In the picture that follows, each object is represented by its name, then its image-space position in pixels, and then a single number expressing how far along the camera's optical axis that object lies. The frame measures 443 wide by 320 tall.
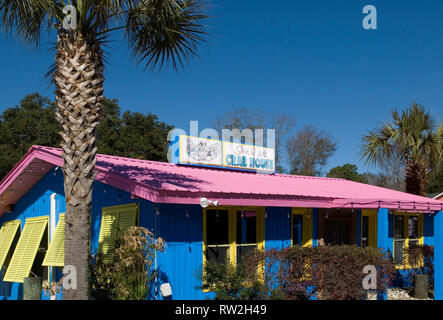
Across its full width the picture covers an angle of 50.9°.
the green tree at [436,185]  46.50
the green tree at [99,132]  29.59
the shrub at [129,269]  8.29
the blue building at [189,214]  9.03
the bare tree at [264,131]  37.69
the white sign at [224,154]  13.53
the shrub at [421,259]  13.69
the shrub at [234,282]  8.11
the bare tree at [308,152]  42.06
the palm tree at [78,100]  6.47
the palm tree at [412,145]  17.72
